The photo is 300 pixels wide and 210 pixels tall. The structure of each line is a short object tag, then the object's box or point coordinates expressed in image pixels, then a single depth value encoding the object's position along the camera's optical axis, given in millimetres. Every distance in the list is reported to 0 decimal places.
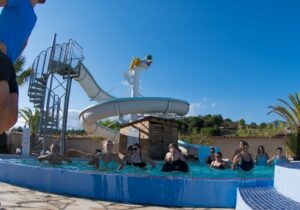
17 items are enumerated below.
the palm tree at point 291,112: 10655
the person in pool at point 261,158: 7872
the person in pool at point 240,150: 6579
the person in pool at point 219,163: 6889
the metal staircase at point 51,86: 9214
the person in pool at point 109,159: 6123
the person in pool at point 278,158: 7423
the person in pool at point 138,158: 6612
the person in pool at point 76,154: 9418
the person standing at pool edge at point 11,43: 1203
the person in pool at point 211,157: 8266
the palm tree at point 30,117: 18447
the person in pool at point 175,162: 5994
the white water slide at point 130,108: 10714
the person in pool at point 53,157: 6346
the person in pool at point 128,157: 6838
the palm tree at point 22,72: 12173
